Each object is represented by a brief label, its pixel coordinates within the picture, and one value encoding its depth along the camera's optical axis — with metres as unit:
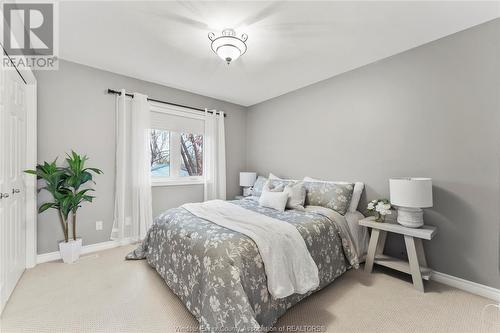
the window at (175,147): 3.76
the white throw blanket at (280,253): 1.66
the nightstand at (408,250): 2.16
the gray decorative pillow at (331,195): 2.74
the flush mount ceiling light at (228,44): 2.11
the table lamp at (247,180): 4.36
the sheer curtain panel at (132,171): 3.22
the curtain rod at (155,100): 3.19
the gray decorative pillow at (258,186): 3.69
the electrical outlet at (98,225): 3.11
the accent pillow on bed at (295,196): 2.86
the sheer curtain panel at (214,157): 4.22
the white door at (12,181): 1.83
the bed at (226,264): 1.47
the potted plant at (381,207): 2.43
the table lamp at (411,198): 2.12
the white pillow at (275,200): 2.78
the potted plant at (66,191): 2.55
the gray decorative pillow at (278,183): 3.24
